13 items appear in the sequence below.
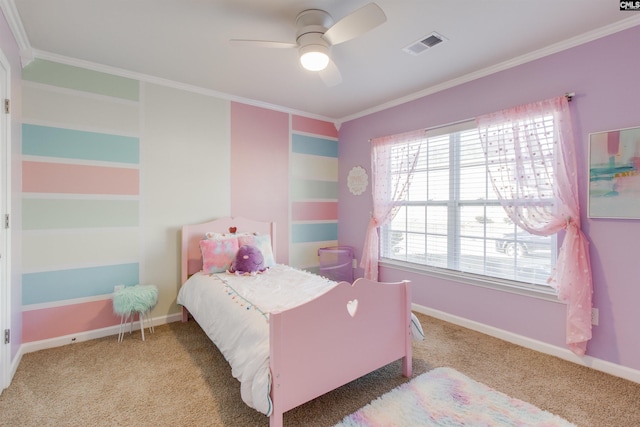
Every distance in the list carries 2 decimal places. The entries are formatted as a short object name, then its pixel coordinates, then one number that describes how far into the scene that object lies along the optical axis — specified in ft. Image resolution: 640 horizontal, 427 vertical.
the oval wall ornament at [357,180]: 13.53
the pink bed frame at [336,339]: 5.07
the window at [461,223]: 8.75
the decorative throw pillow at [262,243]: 10.51
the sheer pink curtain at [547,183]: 7.55
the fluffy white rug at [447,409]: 5.58
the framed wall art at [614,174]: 6.93
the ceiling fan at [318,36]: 5.96
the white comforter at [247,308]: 5.20
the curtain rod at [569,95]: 7.71
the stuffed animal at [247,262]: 9.67
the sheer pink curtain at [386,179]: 11.61
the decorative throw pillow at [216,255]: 9.83
